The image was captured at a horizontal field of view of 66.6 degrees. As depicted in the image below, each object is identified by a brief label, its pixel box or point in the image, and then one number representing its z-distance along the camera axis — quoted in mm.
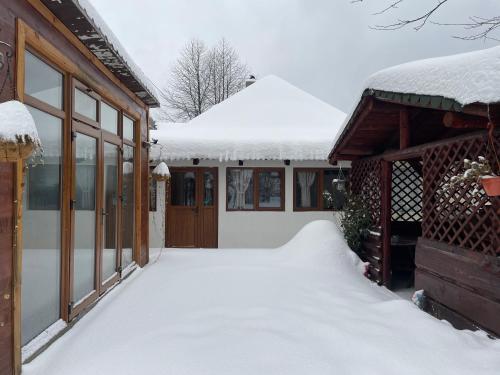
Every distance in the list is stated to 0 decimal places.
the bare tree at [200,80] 24078
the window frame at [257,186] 9195
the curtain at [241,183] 9227
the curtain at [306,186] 9344
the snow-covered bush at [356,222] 6695
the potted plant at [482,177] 2979
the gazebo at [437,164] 3428
